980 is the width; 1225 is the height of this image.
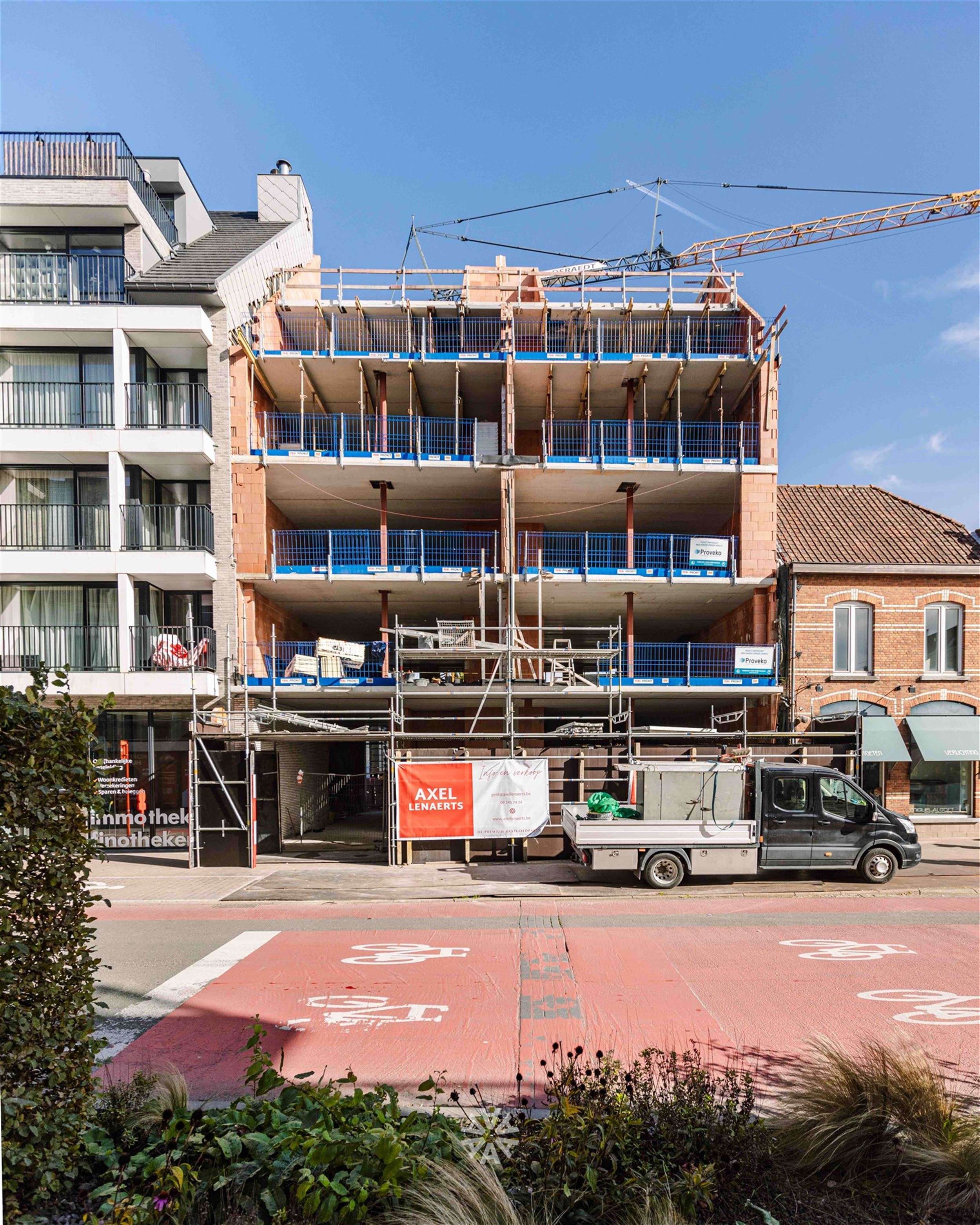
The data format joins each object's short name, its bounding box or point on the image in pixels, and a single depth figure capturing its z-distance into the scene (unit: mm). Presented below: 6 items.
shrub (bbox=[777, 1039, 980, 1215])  4051
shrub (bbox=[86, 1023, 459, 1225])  3533
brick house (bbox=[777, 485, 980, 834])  19859
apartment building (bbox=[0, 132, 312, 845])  18500
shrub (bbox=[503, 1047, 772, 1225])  3701
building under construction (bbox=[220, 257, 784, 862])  19734
